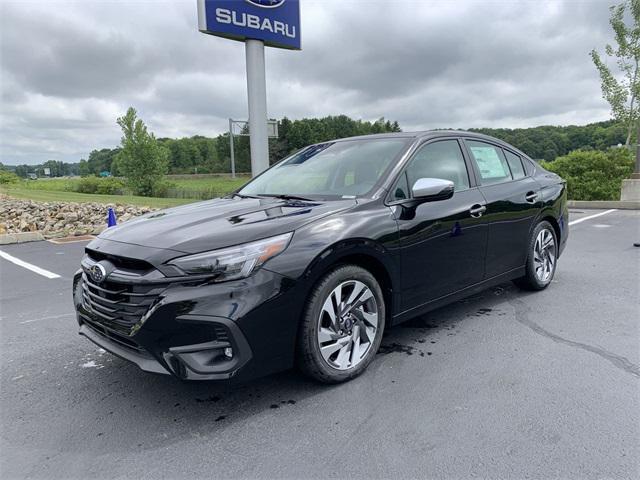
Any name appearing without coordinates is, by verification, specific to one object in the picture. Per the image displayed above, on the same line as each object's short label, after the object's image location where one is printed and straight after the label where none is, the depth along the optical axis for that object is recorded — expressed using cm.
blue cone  809
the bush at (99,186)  4059
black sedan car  248
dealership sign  1094
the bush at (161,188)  3957
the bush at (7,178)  4774
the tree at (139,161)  4156
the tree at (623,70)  1630
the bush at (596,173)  1694
